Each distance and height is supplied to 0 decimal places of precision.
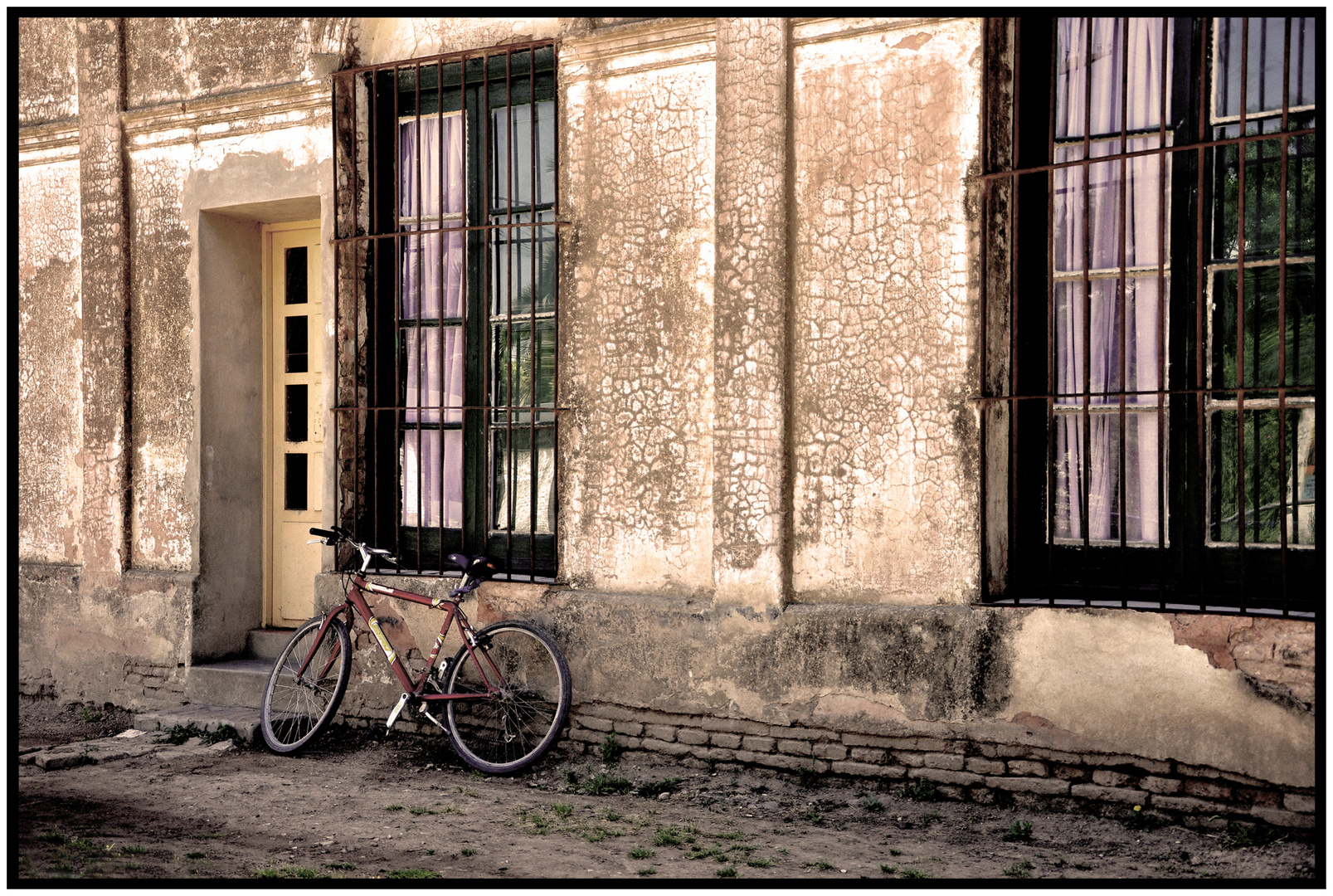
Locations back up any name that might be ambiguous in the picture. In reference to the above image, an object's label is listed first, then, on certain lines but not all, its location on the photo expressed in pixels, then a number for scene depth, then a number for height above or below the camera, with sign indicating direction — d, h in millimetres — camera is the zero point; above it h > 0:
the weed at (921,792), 4555 -1469
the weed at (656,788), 4805 -1534
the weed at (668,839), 4109 -1512
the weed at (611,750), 5180 -1472
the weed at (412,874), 3754 -1498
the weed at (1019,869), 3777 -1496
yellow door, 6586 +159
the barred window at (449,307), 5707 +759
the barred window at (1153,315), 4227 +536
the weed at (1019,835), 4125 -1488
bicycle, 5195 -1205
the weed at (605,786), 4828 -1530
